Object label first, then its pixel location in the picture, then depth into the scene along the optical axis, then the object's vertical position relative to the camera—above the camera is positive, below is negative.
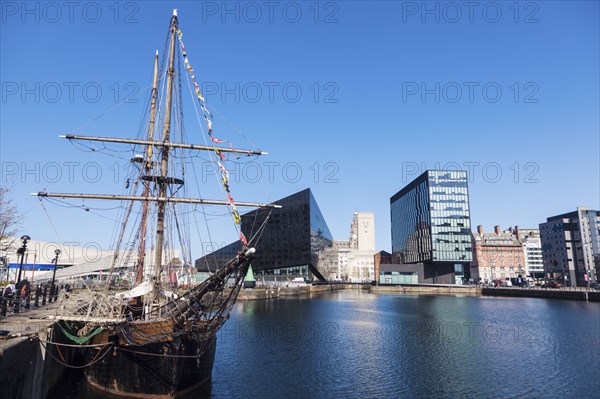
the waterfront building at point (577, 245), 144.12 +8.86
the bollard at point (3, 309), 22.00 -2.12
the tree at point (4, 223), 32.43 +3.68
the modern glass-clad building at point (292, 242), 130.12 +9.24
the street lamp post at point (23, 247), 27.68 +1.51
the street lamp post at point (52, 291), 35.53 -1.97
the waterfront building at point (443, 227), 130.00 +13.65
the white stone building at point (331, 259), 157.12 +4.36
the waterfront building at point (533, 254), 193.25 +7.40
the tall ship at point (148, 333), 19.66 -3.12
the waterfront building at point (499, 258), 176.50 +5.26
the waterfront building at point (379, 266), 141.98 +1.38
